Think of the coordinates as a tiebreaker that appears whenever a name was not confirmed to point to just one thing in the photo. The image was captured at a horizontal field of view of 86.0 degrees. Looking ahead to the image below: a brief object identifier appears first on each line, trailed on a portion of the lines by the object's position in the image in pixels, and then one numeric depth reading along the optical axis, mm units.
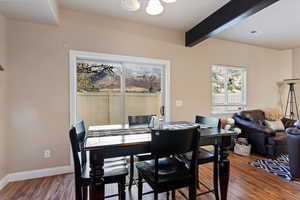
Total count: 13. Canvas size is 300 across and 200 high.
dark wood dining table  1358
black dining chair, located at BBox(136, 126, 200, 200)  1336
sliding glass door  2979
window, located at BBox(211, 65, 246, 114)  4113
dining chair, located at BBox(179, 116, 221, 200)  1916
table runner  1750
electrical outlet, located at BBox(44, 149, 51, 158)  2604
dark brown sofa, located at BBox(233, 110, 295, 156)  3262
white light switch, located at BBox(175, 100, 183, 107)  3549
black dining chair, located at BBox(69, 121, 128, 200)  1450
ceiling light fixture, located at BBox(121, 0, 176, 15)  1709
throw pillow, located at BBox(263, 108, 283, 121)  3963
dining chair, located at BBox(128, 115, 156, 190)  2172
